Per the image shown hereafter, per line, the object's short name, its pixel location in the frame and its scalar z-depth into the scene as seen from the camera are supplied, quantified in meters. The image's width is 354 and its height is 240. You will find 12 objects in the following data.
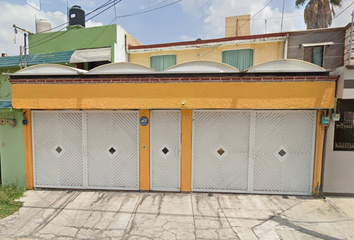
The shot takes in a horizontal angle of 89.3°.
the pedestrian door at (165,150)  5.32
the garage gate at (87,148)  5.44
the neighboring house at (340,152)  4.98
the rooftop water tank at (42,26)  9.33
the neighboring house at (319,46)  8.00
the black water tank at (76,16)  9.77
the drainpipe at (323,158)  5.06
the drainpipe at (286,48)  8.16
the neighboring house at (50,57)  5.57
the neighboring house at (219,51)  8.38
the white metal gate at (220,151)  5.25
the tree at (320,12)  12.04
